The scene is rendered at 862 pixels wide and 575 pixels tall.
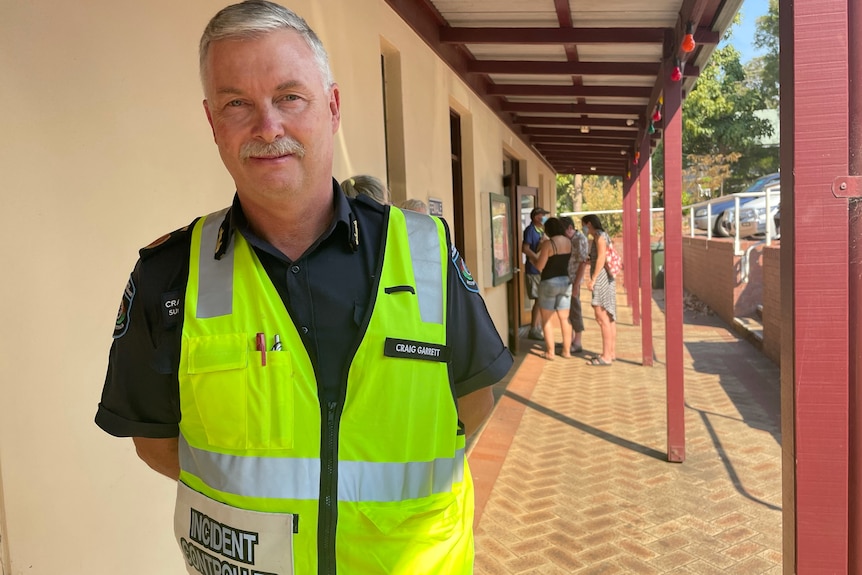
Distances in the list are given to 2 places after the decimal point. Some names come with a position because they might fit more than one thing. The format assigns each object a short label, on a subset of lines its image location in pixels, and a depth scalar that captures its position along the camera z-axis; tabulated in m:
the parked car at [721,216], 15.84
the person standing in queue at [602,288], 8.58
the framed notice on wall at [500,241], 8.52
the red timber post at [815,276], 1.75
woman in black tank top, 8.74
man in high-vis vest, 1.35
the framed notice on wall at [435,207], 5.83
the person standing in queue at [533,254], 10.19
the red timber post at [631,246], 13.36
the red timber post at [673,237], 5.32
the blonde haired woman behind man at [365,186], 3.32
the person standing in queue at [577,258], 9.11
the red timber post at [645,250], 8.88
